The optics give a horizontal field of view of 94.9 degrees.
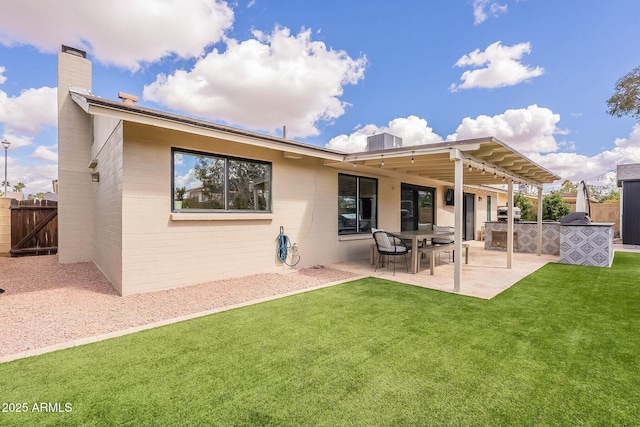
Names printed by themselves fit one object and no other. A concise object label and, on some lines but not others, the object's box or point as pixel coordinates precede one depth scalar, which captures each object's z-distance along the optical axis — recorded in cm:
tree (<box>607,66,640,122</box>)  1313
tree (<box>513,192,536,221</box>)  1802
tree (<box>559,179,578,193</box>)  4124
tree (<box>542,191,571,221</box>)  1652
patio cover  538
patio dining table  683
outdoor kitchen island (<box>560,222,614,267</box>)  789
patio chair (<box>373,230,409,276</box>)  687
